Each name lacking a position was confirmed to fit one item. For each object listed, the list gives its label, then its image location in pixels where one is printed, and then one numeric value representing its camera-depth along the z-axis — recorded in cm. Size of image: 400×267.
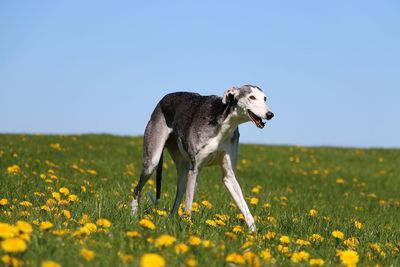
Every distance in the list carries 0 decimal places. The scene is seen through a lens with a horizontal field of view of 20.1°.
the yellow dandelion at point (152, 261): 640
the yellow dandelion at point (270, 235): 1106
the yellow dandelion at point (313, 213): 1566
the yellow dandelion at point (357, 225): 1442
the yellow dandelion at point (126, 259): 723
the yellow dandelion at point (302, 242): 1039
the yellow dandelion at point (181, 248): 802
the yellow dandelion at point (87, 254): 708
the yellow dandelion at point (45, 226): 863
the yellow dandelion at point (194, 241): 840
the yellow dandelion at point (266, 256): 856
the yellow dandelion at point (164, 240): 797
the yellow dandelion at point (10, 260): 685
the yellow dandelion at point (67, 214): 1093
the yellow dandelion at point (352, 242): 1154
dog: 1355
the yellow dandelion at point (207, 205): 1494
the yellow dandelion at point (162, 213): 1183
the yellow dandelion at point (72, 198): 1348
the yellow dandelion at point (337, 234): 1136
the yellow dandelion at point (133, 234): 816
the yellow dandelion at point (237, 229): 1070
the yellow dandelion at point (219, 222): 1138
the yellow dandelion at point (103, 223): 955
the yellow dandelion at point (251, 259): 781
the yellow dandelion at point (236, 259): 756
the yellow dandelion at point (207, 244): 826
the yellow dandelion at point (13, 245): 697
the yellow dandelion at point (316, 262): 852
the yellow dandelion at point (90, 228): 904
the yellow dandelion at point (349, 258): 870
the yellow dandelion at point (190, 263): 674
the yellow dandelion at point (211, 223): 1129
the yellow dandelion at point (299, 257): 888
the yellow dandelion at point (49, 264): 647
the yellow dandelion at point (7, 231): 748
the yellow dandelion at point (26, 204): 1336
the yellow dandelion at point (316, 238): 1169
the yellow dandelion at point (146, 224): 911
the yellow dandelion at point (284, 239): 1027
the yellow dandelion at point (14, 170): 1916
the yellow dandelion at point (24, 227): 791
